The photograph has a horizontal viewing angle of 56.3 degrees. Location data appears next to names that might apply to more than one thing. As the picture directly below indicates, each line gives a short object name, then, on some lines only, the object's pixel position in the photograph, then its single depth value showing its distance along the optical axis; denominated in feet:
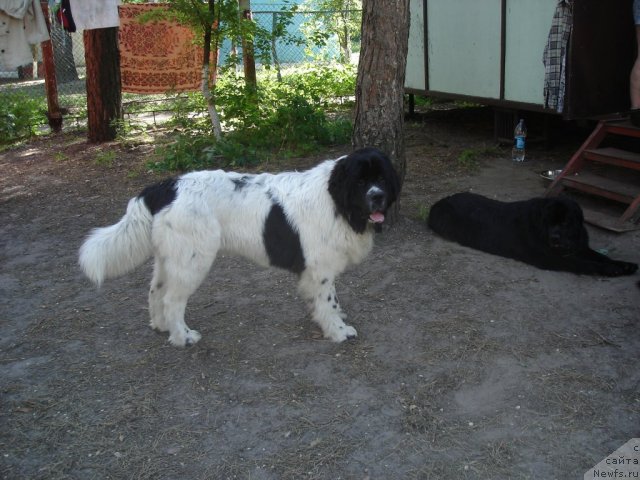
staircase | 19.36
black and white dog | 12.46
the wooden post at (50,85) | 33.76
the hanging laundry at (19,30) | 27.37
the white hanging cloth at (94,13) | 28.37
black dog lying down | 16.35
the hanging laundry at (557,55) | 21.78
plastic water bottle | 27.12
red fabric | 32.19
